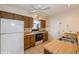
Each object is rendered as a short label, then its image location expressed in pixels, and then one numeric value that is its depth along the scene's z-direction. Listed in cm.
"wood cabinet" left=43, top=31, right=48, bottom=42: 342
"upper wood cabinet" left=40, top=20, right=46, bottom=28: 358
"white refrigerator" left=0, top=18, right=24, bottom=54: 130
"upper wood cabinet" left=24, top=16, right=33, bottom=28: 245
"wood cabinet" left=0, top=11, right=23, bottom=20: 175
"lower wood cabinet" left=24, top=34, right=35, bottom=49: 225
